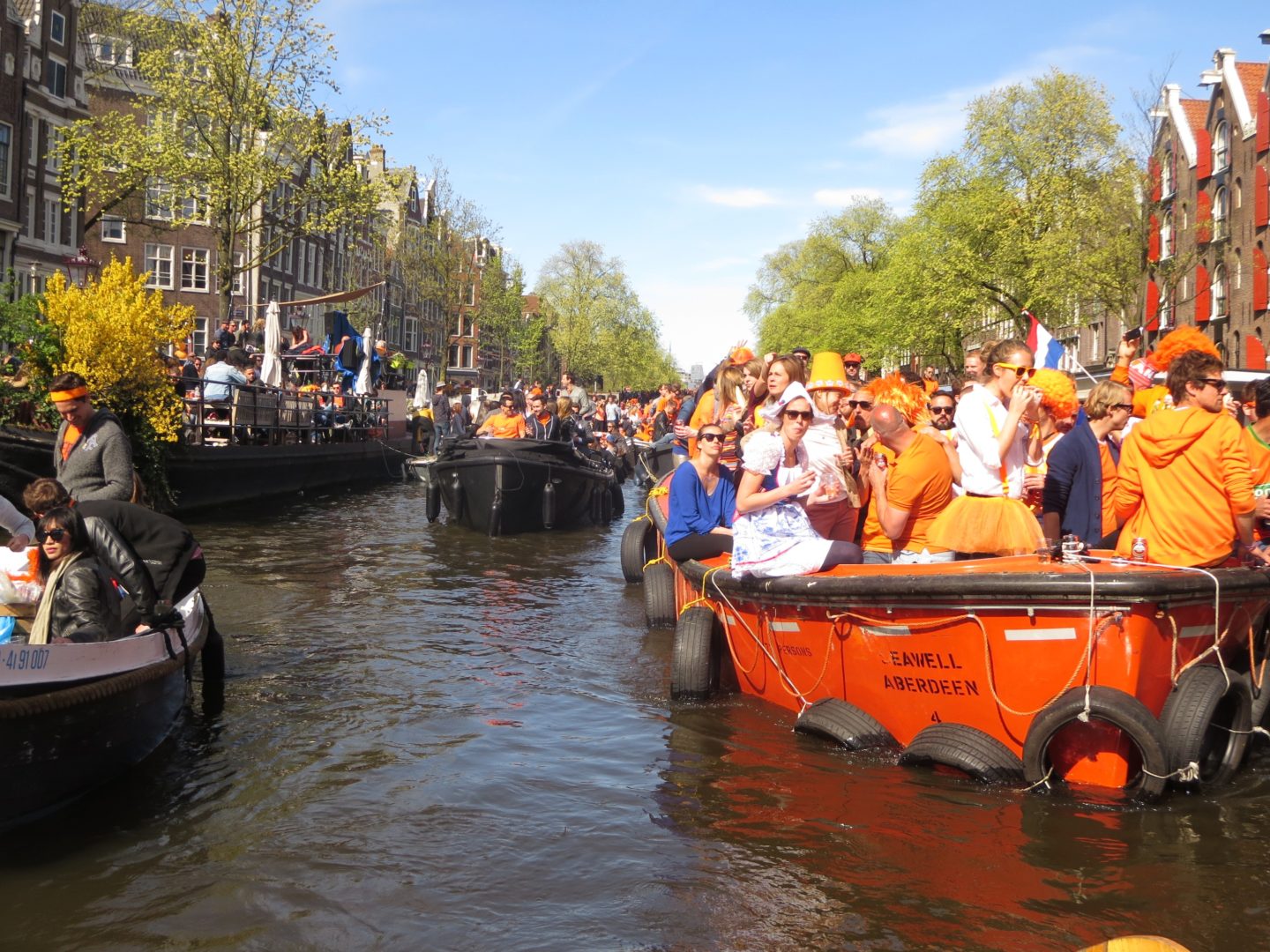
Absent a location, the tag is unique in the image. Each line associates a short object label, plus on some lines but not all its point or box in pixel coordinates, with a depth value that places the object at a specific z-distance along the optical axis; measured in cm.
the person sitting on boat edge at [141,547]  656
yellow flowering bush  1591
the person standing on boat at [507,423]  1897
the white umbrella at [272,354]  2416
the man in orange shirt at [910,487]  701
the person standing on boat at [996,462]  652
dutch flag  977
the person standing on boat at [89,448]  834
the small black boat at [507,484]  1789
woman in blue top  866
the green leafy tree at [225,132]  3086
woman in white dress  705
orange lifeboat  563
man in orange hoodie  598
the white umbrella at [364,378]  3066
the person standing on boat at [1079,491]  708
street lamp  3246
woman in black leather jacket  610
